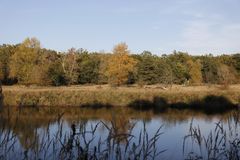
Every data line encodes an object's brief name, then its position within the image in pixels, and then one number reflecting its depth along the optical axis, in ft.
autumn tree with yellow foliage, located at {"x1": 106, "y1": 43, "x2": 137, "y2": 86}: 136.99
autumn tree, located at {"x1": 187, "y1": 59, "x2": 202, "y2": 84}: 186.09
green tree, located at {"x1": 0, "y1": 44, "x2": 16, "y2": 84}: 166.81
